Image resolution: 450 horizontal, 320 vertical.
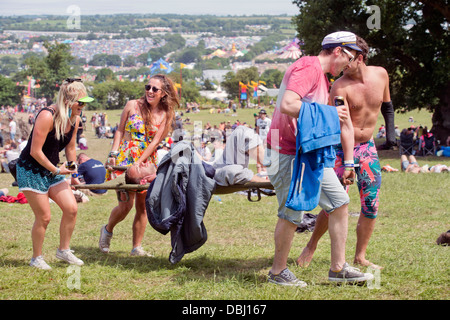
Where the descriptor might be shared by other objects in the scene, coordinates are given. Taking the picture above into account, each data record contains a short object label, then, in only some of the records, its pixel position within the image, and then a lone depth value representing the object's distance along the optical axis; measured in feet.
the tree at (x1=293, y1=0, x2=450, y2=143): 67.72
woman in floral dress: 18.45
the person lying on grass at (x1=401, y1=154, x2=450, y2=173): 45.21
